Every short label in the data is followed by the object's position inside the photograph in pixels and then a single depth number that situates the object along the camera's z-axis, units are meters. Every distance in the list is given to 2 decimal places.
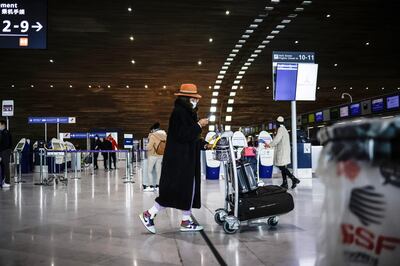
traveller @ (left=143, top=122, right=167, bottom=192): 8.63
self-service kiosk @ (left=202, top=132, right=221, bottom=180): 11.92
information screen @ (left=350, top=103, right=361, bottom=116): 18.95
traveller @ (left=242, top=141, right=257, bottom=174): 11.00
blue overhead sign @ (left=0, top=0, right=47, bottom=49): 8.20
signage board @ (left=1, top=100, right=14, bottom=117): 12.34
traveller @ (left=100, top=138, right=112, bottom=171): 17.83
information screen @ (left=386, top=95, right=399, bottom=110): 15.64
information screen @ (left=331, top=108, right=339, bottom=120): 21.47
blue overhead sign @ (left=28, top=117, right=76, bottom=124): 21.09
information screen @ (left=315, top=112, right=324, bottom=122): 23.73
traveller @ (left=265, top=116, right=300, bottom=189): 8.55
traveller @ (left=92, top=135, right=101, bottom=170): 18.34
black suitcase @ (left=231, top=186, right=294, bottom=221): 4.07
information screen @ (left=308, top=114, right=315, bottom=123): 25.30
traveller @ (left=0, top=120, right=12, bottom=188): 9.60
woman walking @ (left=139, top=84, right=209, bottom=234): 3.99
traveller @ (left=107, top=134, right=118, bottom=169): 18.30
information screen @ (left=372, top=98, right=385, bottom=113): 16.84
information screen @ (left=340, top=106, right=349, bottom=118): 20.30
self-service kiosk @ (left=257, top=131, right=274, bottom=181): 12.04
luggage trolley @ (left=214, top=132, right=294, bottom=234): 4.02
